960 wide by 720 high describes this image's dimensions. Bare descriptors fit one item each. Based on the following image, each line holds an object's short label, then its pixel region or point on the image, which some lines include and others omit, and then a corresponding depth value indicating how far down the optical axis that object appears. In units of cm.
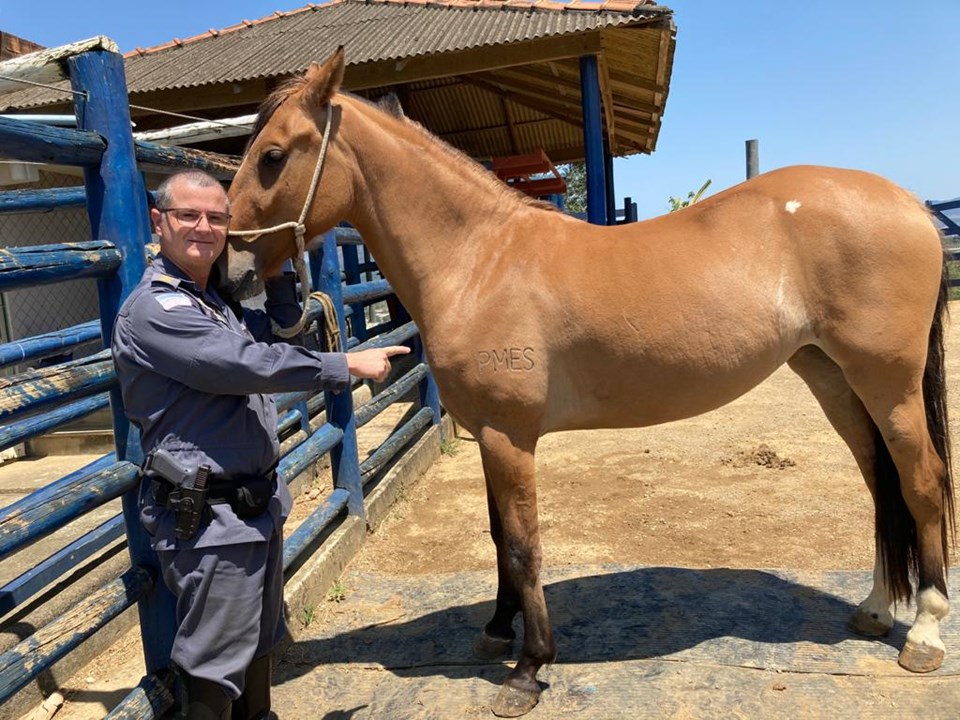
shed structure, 674
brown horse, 242
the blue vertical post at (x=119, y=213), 197
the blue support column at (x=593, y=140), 677
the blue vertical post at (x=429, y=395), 590
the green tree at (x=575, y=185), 3216
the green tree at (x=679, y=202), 1556
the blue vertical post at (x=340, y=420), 384
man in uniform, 164
